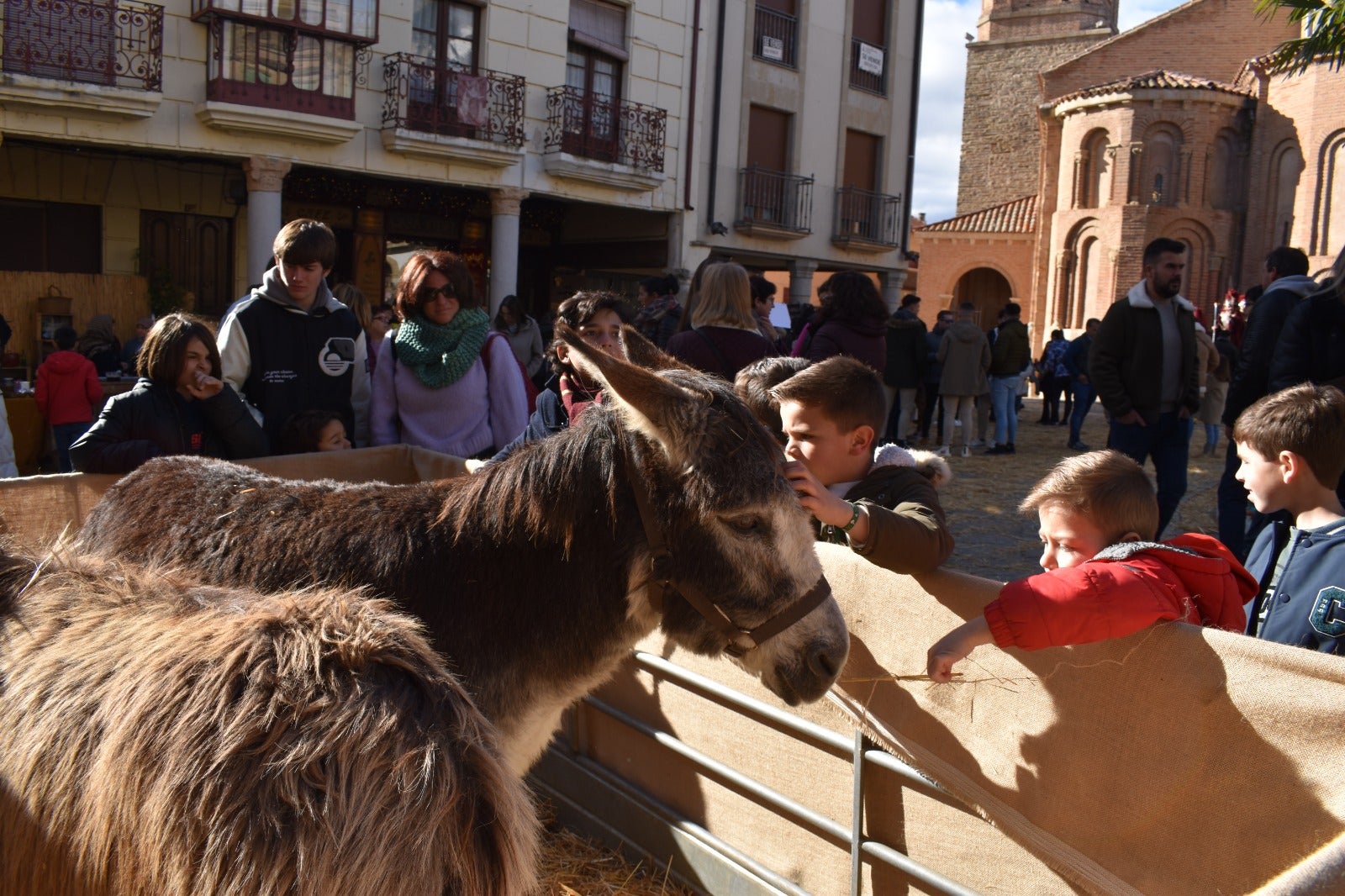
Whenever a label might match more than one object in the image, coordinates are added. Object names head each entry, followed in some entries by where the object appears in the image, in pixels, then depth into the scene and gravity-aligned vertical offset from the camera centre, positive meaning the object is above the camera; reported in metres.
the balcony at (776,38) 23.19 +7.24
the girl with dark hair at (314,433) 4.78 -0.52
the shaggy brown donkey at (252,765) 1.26 -0.58
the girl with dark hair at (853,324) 7.10 +0.22
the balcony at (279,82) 15.39 +3.74
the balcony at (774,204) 22.98 +3.41
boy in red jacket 2.22 -0.49
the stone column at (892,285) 27.17 +1.93
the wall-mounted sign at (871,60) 25.47 +7.48
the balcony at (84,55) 14.16 +3.66
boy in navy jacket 2.93 -0.36
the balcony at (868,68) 25.36 +7.27
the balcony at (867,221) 25.31 +3.44
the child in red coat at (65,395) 9.57 -0.83
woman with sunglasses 4.55 -0.21
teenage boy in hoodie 4.70 -0.08
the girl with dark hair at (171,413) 4.06 -0.41
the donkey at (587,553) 2.34 -0.54
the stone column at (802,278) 24.34 +1.77
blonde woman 5.44 +0.10
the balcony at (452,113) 17.22 +3.82
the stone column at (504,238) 18.77 +1.77
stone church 33.66 +6.99
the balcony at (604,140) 19.05 +3.91
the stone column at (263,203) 15.98 +1.86
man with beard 6.58 +0.00
